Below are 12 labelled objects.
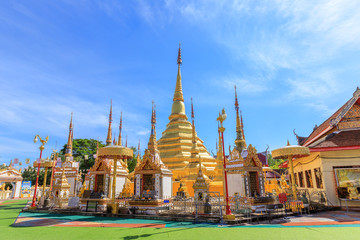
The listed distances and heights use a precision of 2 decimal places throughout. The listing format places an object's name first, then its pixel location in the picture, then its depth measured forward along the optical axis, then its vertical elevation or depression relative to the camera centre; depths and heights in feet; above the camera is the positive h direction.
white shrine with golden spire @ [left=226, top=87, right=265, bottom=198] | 51.98 +1.49
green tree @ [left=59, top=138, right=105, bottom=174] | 161.58 +25.09
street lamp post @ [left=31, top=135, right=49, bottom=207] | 60.55 +11.11
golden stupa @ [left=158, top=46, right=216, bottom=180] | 100.72 +18.73
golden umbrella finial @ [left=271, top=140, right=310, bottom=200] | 48.57 +6.28
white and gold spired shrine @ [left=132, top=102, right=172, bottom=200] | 55.57 +0.73
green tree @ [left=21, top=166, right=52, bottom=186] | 191.78 +7.71
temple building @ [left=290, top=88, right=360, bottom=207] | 49.88 +4.86
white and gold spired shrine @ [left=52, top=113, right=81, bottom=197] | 96.44 +3.75
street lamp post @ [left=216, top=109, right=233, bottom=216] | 40.33 +11.10
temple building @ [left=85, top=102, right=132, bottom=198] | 61.98 +1.25
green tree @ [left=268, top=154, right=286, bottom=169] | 233.96 +20.28
